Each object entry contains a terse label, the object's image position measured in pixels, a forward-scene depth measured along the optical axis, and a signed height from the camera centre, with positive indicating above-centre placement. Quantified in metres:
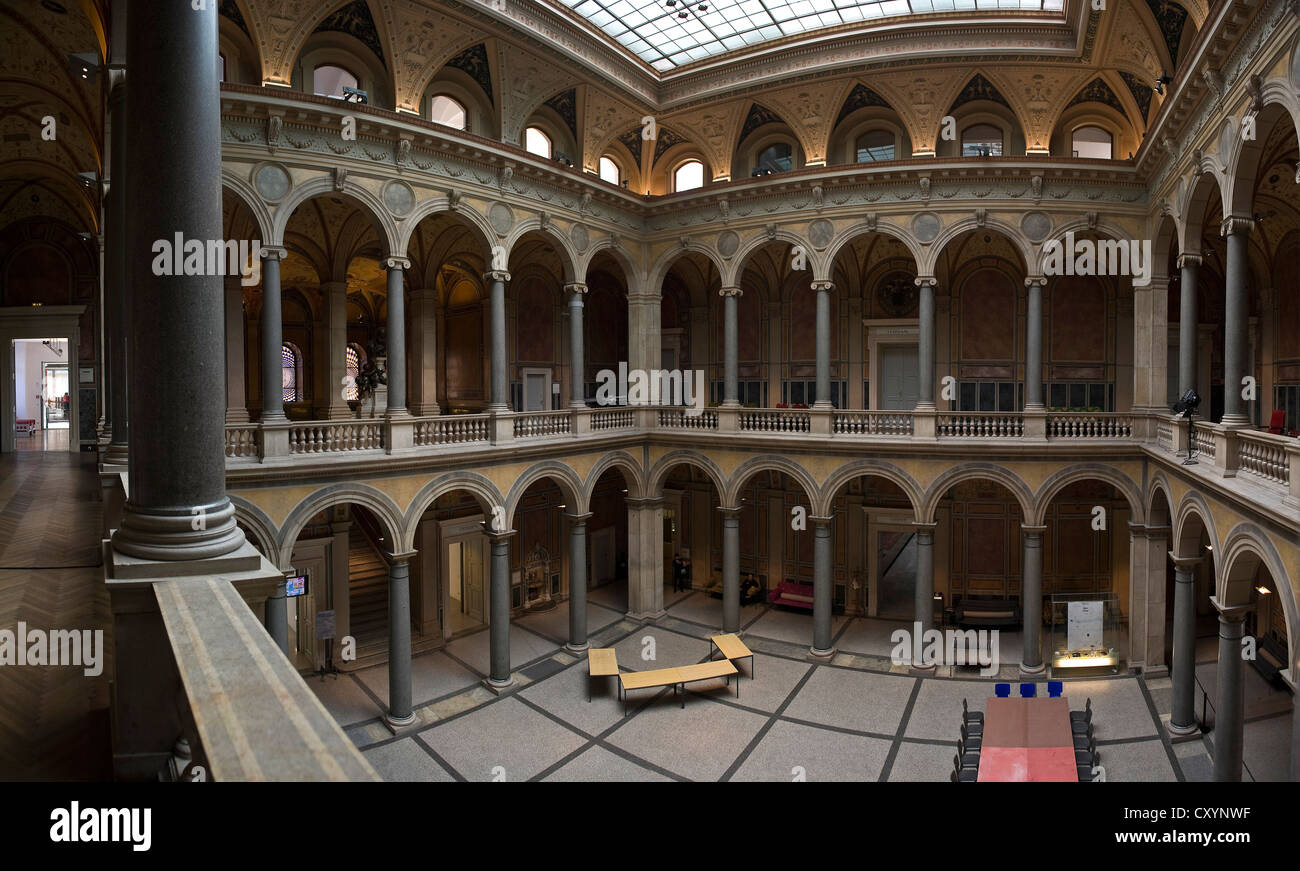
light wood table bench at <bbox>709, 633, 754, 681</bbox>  17.34 -5.49
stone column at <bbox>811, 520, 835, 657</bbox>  18.70 -4.31
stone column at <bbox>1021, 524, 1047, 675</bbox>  17.27 -4.30
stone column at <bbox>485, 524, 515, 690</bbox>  16.86 -4.45
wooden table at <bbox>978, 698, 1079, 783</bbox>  10.72 -5.08
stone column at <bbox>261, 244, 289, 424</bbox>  13.62 +1.68
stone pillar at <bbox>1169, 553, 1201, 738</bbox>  13.98 -4.55
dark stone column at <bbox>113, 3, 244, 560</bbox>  4.43 +0.80
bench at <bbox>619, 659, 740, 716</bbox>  15.59 -5.56
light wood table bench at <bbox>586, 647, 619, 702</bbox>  16.33 -5.54
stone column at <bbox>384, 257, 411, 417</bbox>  14.98 +1.78
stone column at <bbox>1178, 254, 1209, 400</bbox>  14.16 +2.00
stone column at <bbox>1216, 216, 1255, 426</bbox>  11.20 +1.68
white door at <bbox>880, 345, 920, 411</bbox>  21.79 +1.38
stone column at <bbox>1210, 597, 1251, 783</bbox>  11.12 -4.35
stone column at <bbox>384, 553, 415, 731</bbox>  14.95 -4.61
